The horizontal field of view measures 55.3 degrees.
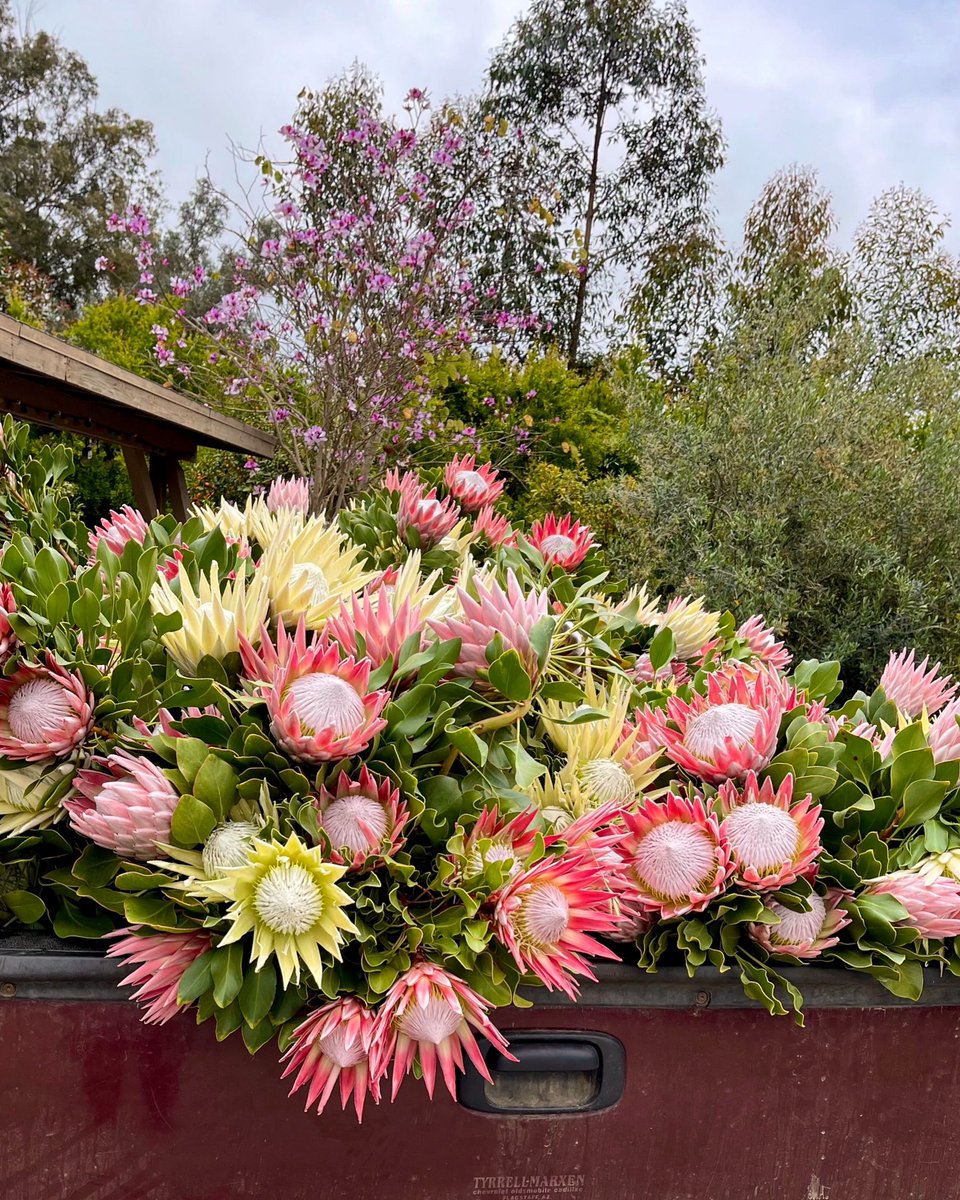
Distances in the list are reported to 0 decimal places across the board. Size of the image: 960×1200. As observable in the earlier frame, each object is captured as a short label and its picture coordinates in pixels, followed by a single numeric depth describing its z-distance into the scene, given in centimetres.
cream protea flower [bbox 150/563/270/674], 104
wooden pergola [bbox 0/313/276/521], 349
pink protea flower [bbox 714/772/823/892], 98
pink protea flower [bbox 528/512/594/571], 179
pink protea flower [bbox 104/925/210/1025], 86
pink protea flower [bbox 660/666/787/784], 107
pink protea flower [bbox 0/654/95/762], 96
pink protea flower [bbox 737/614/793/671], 177
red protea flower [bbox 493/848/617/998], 87
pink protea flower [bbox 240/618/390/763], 89
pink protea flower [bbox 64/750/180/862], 88
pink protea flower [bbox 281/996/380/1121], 84
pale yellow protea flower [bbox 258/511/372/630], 112
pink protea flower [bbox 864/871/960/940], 102
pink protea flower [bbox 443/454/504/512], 201
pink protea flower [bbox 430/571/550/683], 101
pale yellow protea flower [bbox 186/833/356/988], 82
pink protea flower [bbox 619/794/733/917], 99
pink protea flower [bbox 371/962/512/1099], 84
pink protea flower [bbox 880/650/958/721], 148
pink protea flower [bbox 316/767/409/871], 89
